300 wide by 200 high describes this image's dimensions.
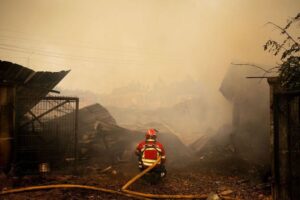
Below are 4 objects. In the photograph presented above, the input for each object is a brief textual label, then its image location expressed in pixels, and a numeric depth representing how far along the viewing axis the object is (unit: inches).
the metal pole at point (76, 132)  334.0
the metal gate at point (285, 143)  236.8
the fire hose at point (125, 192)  260.2
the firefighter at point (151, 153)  310.2
